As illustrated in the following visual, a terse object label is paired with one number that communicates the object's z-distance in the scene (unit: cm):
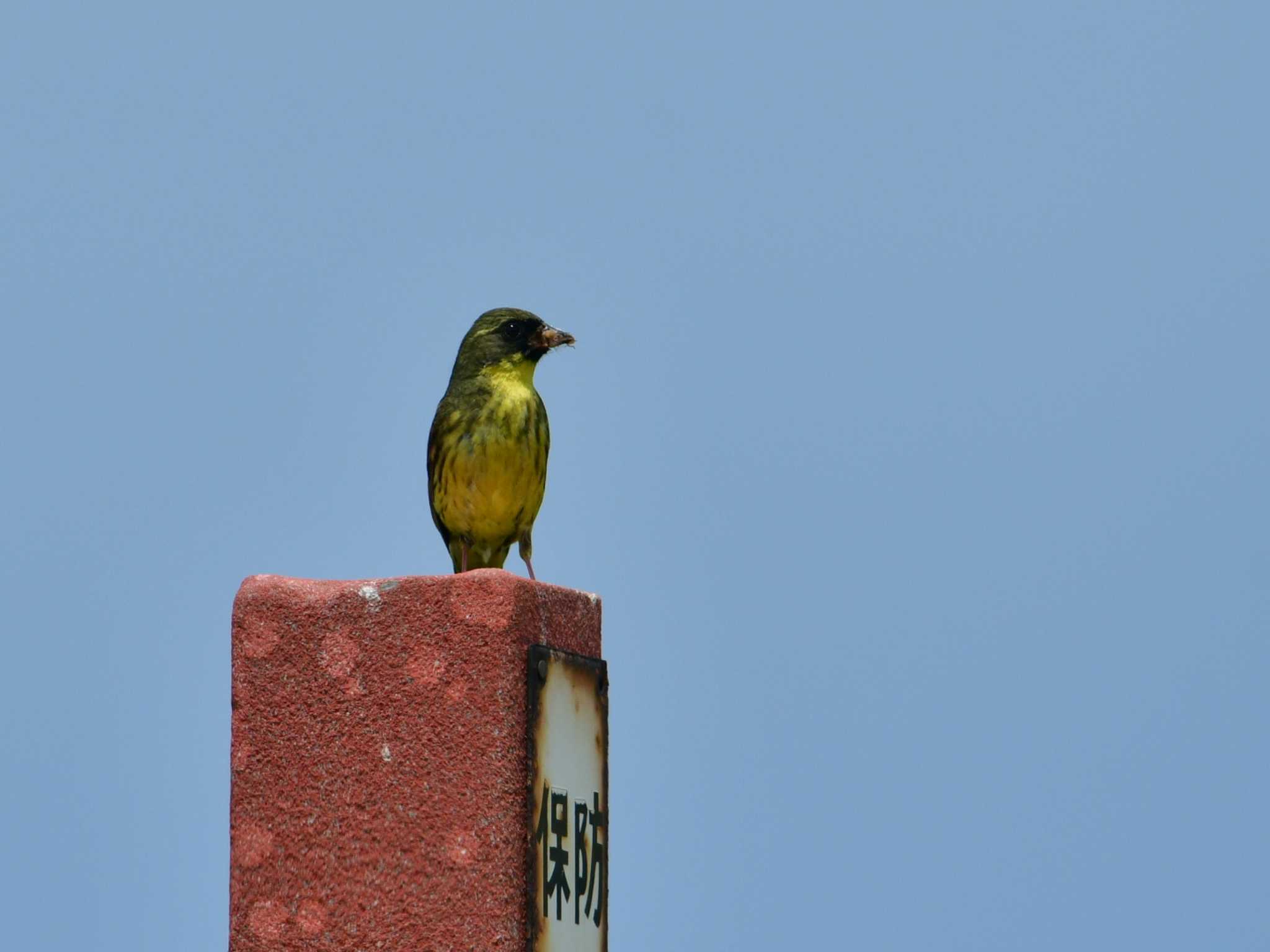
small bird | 1333
